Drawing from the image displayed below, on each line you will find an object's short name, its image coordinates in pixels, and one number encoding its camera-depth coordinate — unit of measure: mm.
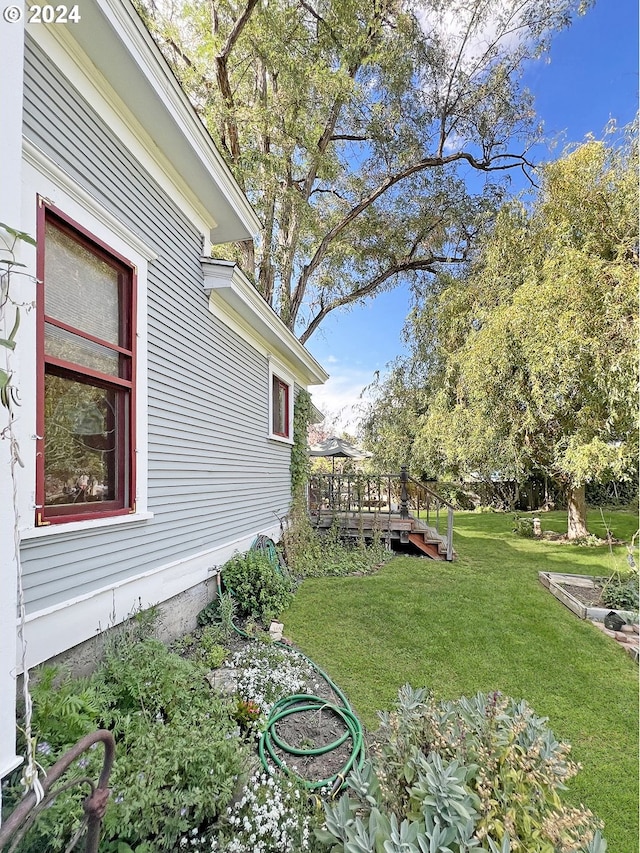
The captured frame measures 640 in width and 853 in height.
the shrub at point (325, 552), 6715
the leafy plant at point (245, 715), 2701
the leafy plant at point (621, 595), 5059
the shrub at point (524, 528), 10602
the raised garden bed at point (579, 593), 5094
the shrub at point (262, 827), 1781
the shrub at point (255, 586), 4598
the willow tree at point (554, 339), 6734
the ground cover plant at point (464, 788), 1405
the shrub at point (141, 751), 1586
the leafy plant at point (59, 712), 1762
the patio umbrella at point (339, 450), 11719
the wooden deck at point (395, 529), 8023
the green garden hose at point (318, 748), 2332
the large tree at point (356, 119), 7879
